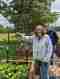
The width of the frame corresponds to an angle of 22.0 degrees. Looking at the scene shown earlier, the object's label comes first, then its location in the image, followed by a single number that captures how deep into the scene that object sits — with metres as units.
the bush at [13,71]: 1.99
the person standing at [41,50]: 1.97
